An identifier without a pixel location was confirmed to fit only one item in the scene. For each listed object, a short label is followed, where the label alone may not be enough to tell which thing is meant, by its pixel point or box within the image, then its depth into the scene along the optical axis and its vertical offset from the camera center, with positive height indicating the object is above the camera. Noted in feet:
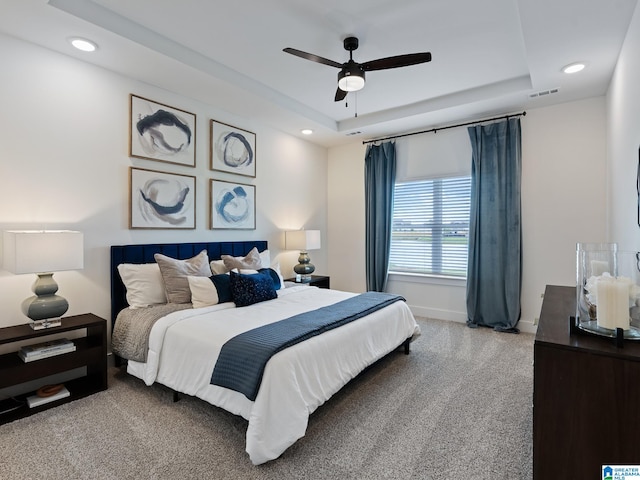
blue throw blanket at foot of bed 6.24 -2.17
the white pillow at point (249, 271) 10.89 -1.13
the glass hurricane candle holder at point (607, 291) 4.30 -0.68
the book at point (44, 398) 7.80 -3.90
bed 6.13 -2.60
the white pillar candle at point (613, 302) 4.27 -0.82
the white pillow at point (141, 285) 9.89 -1.45
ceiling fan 8.14 +4.44
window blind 15.37 +0.56
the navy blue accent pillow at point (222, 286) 10.07 -1.49
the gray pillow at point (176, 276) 10.05 -1.19
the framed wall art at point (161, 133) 10.73 +3.57
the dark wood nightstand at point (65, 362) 7.46 -3.00
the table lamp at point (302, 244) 15.57 -0.29
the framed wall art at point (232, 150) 13.10 +3.63
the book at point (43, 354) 7.75 -2.81
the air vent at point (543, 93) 11.67 +5.22
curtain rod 13.69 +5.11
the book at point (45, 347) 7.85 -2.70
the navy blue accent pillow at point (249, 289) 9.97 -1.58
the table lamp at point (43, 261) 7.46 -0.57
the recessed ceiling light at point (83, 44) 8.52 +5.02
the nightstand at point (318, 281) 15.30 -2.02
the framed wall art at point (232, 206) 13.15 +1.33
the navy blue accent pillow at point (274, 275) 11.81 -1.37
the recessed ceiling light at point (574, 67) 9.77 +5.14
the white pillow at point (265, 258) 13.62 -0.86
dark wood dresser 3.94 -2.06
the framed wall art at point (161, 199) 10.76 +1.29
